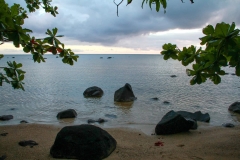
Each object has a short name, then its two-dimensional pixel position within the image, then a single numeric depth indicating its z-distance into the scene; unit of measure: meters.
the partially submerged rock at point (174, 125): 9.02
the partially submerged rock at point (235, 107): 14.20
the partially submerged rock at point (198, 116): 11.91
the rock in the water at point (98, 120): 12.22
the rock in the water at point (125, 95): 18.30
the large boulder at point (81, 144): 5.94
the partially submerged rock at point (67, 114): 13.02
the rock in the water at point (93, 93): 20.79
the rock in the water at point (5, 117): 12.72
